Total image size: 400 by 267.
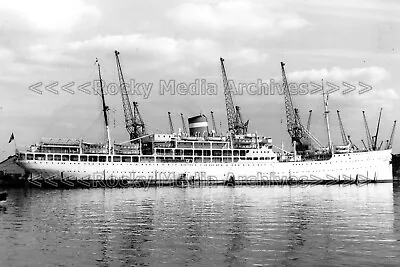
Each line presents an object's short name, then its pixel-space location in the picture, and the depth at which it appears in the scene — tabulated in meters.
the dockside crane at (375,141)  109.96
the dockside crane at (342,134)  117.88
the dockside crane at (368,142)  115.53
